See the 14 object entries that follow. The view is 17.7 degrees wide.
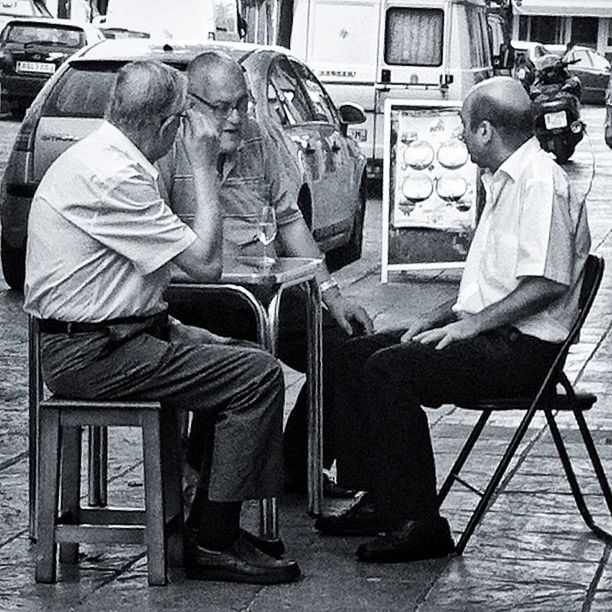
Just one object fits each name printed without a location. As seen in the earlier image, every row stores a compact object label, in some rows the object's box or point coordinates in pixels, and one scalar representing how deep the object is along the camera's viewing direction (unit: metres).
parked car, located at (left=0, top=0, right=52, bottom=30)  43.34
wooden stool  5.69
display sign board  14.30
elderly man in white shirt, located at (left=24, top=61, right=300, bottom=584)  5.63
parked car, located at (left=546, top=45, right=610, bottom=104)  54.96
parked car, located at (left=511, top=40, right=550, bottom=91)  33.28
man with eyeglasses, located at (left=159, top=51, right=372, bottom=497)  6.39
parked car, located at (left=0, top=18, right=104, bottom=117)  35.66
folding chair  6.10
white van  21.17
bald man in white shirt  6.09
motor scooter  27.50
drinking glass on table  6.62
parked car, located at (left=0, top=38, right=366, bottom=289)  12.34
